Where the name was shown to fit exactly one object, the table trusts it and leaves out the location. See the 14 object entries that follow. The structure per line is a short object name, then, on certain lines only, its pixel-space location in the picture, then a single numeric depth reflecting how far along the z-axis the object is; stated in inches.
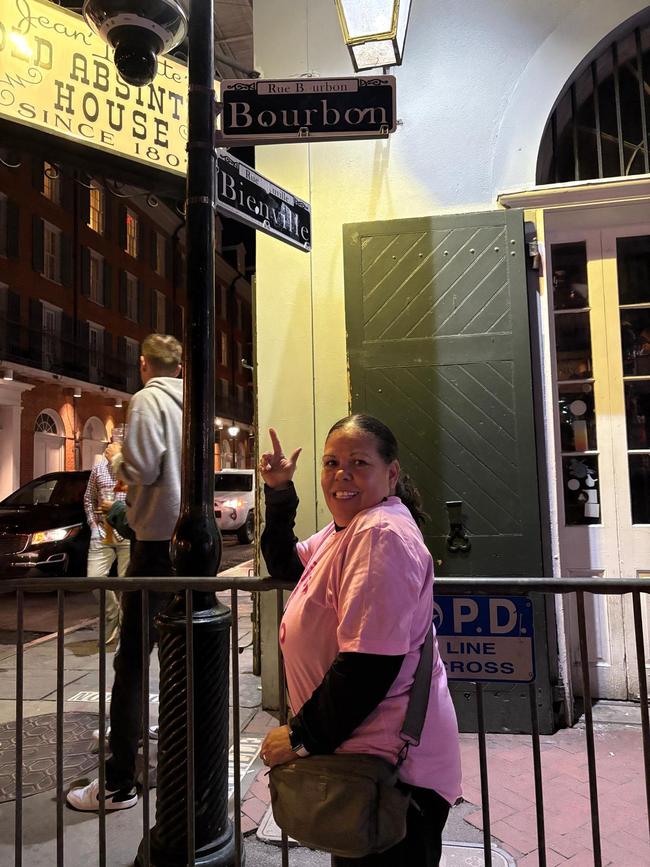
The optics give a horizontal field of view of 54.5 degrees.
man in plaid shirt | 250.4
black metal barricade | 82.2
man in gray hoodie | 124.9
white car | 608.1
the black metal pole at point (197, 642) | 95.3
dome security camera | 112.9
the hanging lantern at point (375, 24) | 151.9
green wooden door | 156.6
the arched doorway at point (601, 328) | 169.0
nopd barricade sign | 90.6
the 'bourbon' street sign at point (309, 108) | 111.7
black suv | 361.7
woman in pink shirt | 57.3
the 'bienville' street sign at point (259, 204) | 114.1
